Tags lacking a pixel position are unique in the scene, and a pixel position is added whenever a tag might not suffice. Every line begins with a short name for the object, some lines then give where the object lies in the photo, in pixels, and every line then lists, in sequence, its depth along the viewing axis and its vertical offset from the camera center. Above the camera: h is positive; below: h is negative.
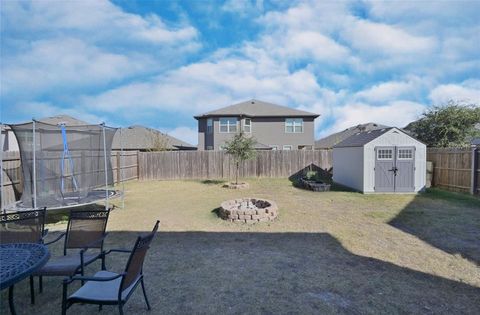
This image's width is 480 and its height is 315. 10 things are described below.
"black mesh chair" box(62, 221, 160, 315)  2.47 -1.40
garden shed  11.62 -0.60
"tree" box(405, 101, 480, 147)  17.56 +1.68
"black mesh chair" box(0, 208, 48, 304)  3.63 -1.06
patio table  2.16 -1.04
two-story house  24.36 +2.03
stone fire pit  7.04 -1.70
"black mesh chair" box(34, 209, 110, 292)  3.90 -1.16
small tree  13.93 +0.16
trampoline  6.72 -0.32
